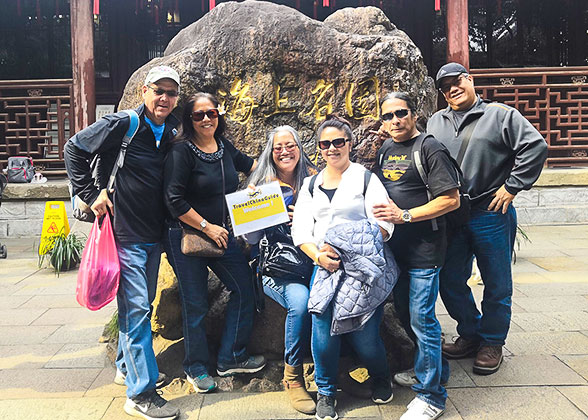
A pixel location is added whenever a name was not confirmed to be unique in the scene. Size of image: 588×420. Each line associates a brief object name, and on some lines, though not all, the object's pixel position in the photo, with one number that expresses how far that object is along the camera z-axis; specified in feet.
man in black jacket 8.86
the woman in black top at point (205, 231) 9.04
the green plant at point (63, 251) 20.31
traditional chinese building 32.86
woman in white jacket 8.63
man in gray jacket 9.82
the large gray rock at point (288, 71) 11.52
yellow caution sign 21.49
